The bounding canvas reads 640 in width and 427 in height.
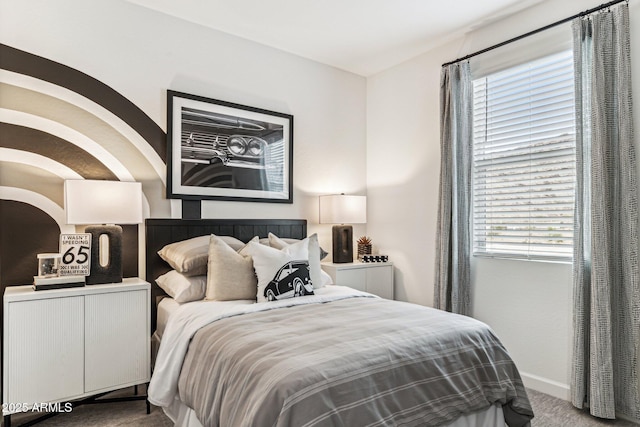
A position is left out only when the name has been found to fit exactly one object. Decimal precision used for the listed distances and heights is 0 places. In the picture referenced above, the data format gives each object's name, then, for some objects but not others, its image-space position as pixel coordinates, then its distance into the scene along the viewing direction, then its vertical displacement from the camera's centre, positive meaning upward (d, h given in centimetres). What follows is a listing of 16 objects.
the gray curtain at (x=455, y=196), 329 +16
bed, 149 -64
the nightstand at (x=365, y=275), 358 -55
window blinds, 278 +41
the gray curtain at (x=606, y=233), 238 -11
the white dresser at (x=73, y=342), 217 -72
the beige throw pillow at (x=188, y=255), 266 -27
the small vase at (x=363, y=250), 411 -35
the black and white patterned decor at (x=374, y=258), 393 -42
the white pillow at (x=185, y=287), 263 -47
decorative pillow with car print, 254 -37
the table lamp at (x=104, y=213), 244 +1
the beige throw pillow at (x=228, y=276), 254 -38
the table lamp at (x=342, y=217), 372 -1
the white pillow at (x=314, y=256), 291 -30
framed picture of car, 310 +53
